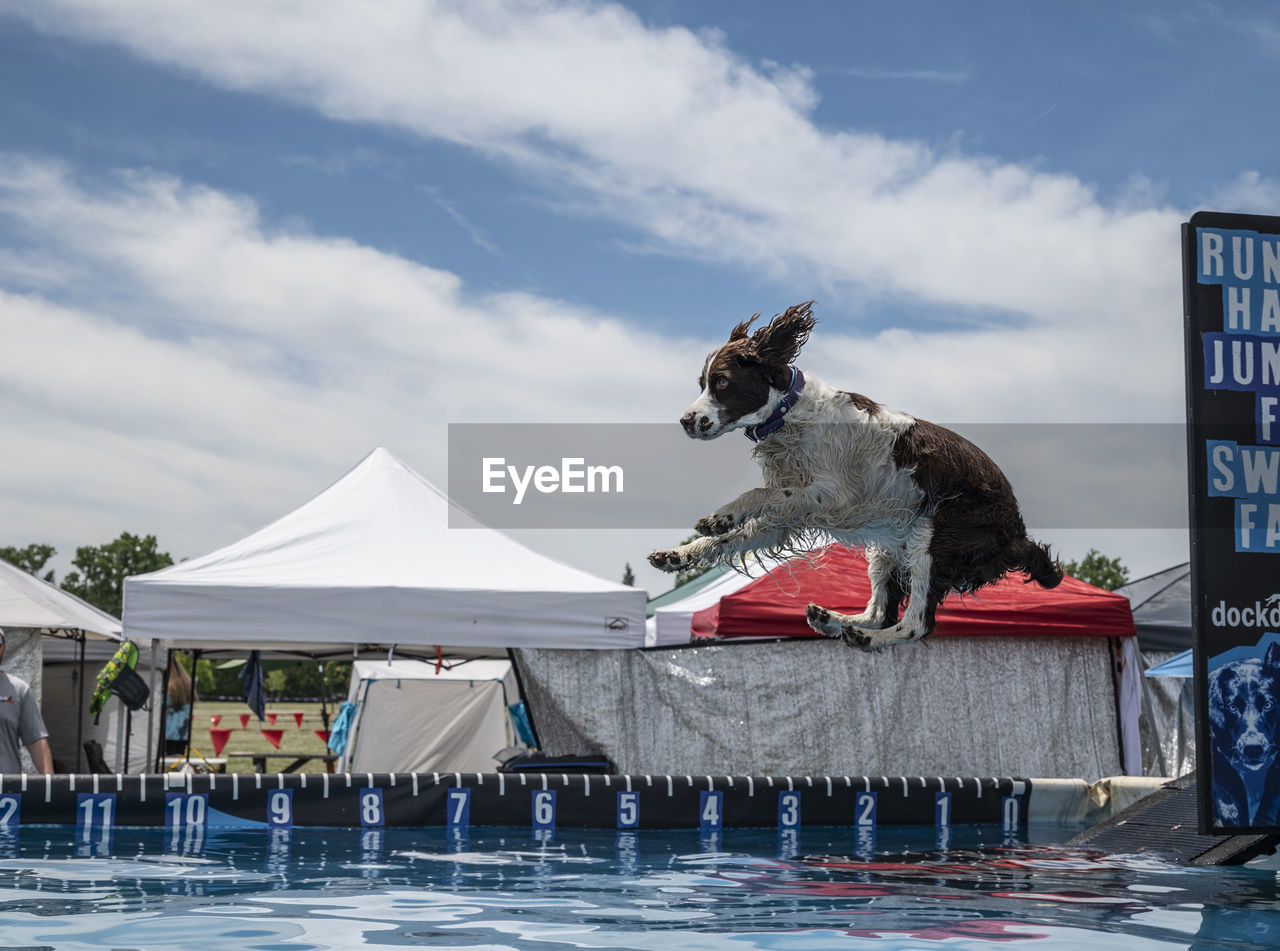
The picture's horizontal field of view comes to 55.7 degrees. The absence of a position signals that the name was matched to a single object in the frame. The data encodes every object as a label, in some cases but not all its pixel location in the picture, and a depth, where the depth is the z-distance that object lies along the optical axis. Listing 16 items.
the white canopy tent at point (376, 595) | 11.30
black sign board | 7.32
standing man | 9.44
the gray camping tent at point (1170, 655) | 17.98
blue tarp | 14.53
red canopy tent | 12.55
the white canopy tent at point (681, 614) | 16.25
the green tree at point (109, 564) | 82.38
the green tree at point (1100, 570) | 73.12
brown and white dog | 4.71
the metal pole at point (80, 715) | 16.86
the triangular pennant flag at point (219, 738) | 23.62
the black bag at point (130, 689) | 13.37
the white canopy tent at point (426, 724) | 17.17
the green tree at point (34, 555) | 69.56
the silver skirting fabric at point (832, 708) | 12.63
